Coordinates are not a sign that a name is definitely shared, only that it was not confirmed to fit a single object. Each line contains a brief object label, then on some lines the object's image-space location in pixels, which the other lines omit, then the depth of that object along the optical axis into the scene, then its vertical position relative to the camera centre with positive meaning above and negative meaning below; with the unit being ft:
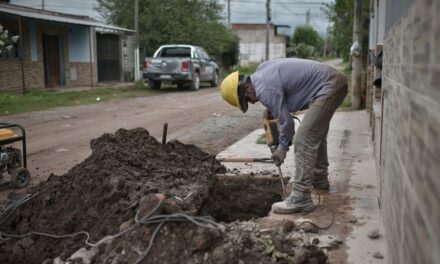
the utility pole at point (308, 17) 345.55 +25.32
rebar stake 25.66 -3.52
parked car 77.10 -1.29
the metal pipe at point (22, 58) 65.82 -0.03
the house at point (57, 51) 72.02 +1.02
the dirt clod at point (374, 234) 15.74 -4.99
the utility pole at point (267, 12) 163.27 +13.40
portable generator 23.24 -4.41
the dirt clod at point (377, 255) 14.32 -5.08
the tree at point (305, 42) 233.55 +7.96
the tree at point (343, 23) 90.68 +6.02
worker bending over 18.06 -1.36
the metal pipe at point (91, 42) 85.76 +2.44
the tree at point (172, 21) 106.01 +7.20
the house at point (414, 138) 6.03 -1.15
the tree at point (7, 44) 43.93 +1.44
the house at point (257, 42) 230.52 +6.67
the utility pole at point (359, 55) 50.67 +0.37
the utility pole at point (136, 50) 94.73 +1.32
